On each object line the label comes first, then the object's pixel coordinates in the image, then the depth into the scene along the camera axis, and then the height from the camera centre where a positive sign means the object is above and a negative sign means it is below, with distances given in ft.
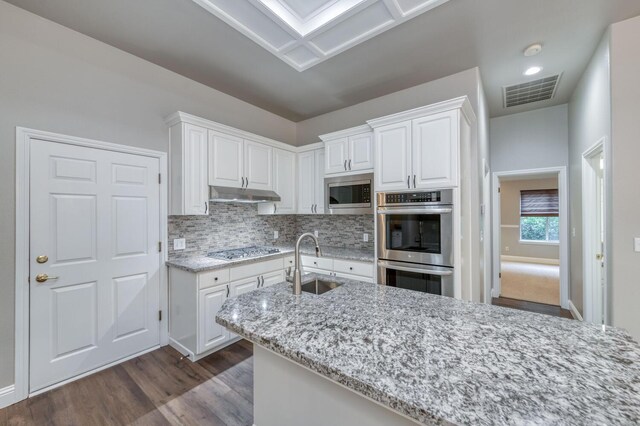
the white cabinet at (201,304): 8.53 -2.95
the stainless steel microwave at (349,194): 10.45 +0.83
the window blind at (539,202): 24.80 +1.07
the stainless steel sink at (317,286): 6.63 -1.81
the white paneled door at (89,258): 7.18 -1.30
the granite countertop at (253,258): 8.74 -1.64
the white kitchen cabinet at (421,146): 8.13 +2.23
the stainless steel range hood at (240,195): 9.80 +0.80
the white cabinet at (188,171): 9.20 +1.56
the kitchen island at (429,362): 2.39 -1.68
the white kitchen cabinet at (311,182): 12.46 +1.58
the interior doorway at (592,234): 10.21 -0.83
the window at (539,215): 24.91 -0.16
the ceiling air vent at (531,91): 10.93 +5.40
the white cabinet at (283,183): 12.46 +1.50
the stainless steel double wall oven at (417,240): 8.14 -0.86
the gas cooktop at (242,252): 10.06 -1.55
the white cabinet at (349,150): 10.49 +2.63
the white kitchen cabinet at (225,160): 9.91 +2.13
